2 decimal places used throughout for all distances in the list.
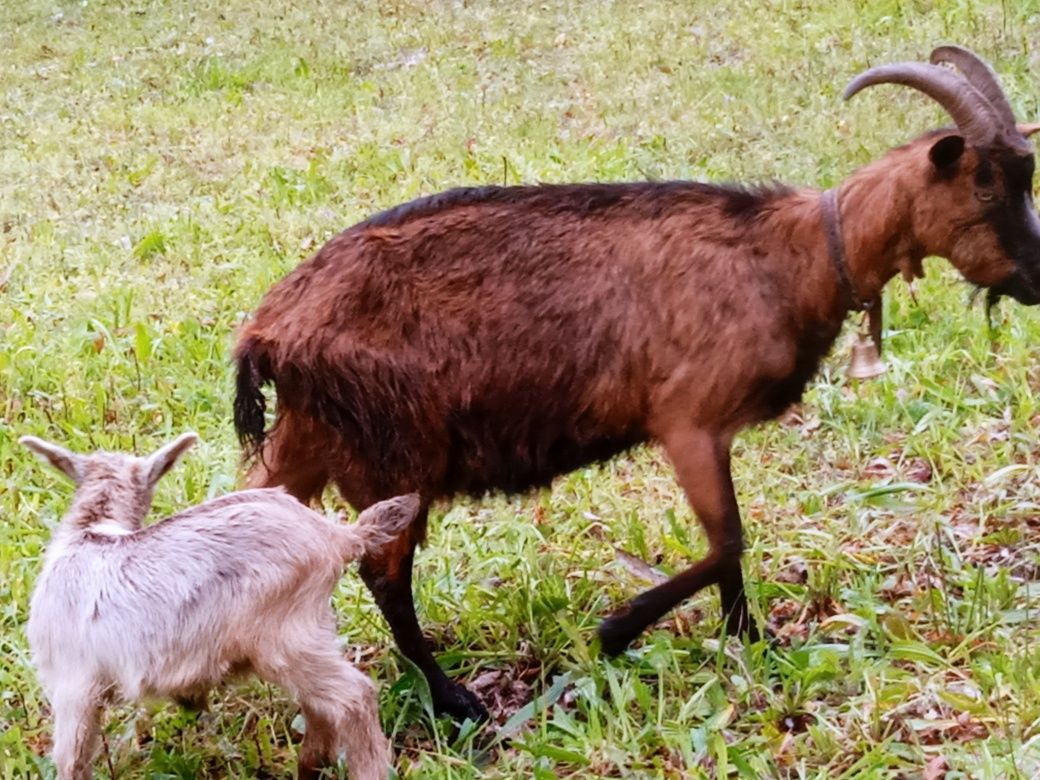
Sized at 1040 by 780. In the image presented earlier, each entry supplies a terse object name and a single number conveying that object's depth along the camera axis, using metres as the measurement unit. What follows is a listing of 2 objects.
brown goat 3.49
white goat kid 2.80
